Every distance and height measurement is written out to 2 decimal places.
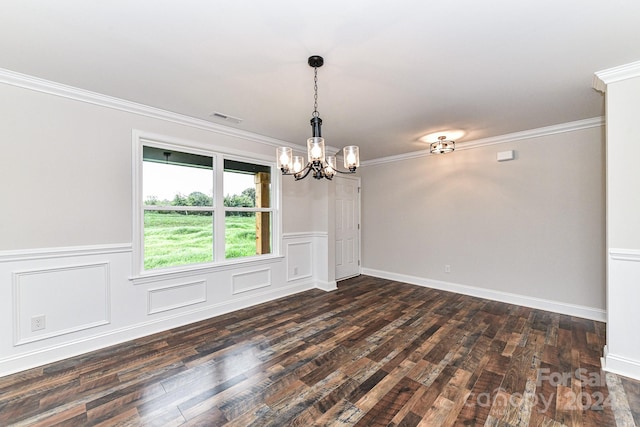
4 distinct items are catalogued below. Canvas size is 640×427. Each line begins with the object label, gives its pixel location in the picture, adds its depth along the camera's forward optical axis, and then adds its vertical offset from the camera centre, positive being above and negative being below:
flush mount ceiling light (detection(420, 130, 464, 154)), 3.83 +1.08
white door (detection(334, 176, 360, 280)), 5.31 -0.28
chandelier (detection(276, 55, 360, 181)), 2.10 +0.46
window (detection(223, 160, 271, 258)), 3.76 +0.08
